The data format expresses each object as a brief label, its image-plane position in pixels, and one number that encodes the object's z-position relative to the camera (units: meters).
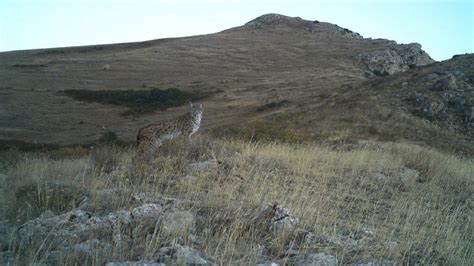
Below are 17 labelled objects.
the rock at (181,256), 4.68
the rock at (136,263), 4.48
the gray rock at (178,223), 5.45
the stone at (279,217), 5.97
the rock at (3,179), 8.22
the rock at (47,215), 6.00
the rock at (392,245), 5.70
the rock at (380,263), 5.16
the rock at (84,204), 6.38
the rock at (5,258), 4.46
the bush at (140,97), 50.88
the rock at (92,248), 4.75
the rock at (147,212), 5.84
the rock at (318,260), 4.97
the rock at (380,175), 11.02
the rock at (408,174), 11.32
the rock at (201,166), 9.41
